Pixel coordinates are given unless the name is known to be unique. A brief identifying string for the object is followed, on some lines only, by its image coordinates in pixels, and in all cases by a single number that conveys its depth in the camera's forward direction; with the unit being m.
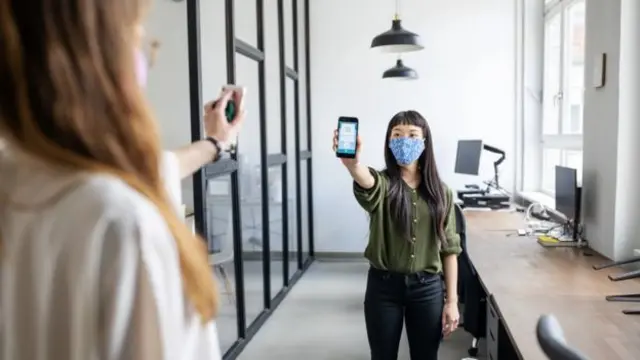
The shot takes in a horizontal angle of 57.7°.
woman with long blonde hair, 0.61
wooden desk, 1.83
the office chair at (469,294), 3.08
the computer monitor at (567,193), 3.34
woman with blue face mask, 2.30
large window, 5.15
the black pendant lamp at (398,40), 3.95
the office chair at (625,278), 2.28
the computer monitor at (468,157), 5.53
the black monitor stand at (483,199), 5.35
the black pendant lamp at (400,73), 5.41
